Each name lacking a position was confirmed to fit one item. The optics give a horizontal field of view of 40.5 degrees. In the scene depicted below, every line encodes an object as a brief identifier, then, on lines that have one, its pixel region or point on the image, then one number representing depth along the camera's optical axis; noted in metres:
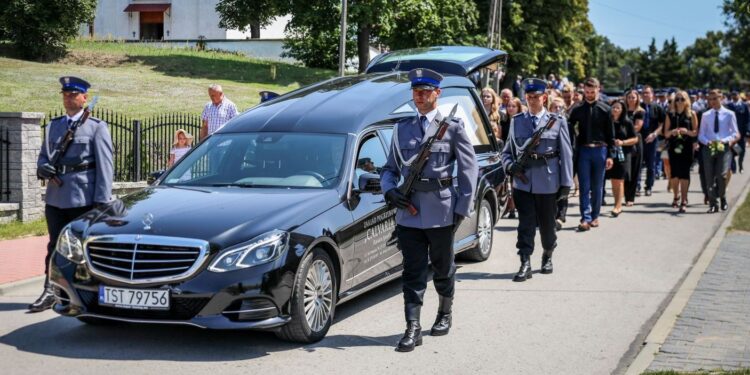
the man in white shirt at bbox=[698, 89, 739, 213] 16.59
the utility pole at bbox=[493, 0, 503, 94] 37.92
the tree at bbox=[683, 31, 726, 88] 161.25
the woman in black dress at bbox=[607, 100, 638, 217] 16.17
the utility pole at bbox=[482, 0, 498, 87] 37.78
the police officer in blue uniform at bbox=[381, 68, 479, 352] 7.32
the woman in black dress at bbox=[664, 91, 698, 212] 17.19
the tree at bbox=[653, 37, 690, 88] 152.25
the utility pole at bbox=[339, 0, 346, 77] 23.40
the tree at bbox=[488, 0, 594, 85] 59.45
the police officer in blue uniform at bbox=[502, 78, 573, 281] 10.45
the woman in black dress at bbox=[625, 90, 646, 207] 17.56
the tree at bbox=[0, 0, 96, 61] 40.97
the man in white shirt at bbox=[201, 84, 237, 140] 14.18
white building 66.69
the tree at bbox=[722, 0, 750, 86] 105.19
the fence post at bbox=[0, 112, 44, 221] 14.22
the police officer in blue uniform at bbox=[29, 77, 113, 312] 8.48
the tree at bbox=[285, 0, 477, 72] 47.97
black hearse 6.88
